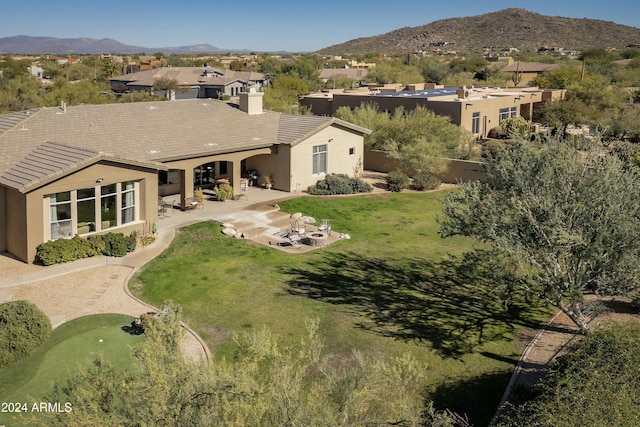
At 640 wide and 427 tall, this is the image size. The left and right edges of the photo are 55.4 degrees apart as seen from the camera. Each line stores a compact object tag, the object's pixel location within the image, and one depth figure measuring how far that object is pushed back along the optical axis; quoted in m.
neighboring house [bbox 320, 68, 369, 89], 95.88
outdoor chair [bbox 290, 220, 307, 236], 24.19
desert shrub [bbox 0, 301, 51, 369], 14.02
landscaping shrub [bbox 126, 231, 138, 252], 22.28
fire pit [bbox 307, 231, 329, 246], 23.52
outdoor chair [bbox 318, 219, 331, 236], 24.83
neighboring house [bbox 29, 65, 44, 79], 108.61
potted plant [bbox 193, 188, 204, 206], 28.81
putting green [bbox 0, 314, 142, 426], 12.92
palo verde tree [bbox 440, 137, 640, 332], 12.71
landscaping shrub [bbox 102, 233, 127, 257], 21.73
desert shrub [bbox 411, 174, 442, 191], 34.62
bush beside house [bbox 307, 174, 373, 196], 32.62
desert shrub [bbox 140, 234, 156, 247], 22.98
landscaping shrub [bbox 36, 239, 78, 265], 20.38
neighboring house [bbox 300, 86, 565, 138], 49.00
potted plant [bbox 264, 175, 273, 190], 33.25
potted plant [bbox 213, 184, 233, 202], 30.11
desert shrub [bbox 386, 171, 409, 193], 34.16
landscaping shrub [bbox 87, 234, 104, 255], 21.58
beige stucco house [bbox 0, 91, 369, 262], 21.02
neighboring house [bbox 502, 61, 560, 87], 95.81
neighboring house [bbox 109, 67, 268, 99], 85.62
